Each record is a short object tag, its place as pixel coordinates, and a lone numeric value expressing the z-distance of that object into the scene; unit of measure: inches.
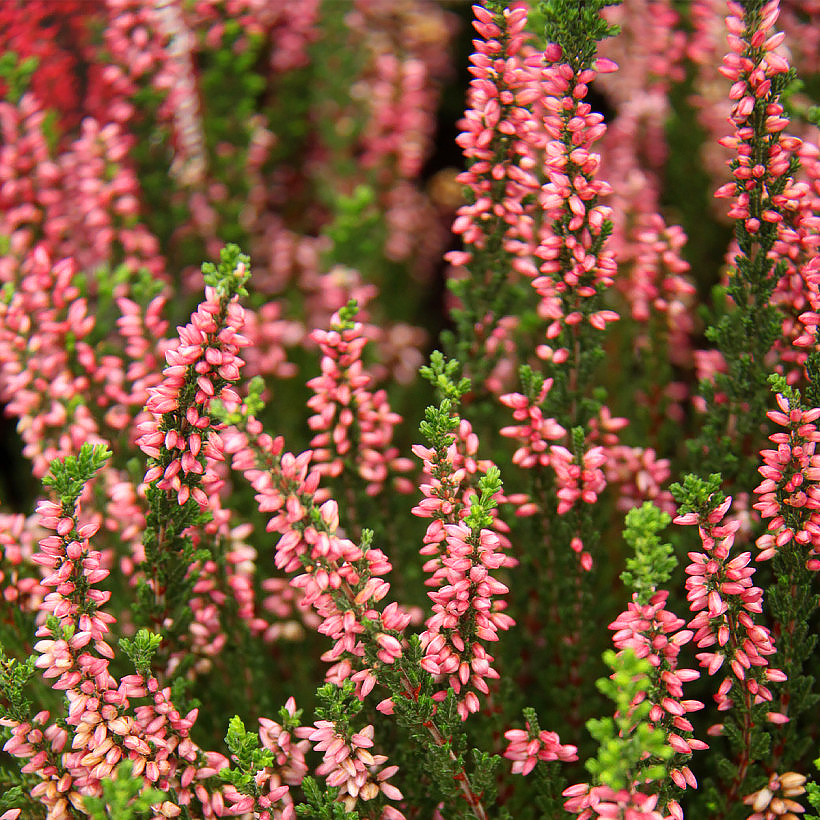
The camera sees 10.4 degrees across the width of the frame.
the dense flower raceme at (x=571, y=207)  38.6
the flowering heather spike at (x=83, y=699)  37.8
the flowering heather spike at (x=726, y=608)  37.7
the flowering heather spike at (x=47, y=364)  40.2
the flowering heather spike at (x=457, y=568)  37.6
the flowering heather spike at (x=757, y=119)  38.6
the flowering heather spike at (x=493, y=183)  39.0
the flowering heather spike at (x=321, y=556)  37.6
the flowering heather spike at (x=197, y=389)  37.9
